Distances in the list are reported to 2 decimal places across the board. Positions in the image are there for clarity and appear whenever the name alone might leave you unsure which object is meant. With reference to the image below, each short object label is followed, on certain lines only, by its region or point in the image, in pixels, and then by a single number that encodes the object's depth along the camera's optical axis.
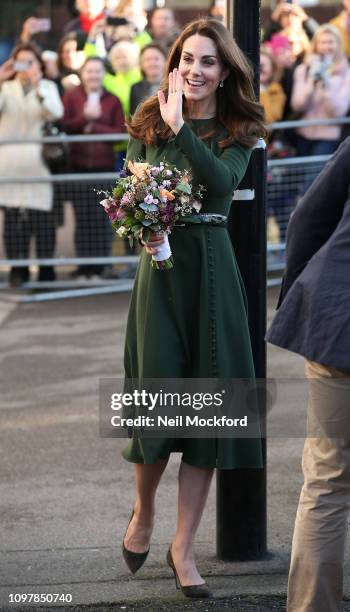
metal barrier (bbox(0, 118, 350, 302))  21.69
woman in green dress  8.94
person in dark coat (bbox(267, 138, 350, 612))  7.44
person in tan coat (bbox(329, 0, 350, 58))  26.67
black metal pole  9.30
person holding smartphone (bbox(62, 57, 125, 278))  21.74
